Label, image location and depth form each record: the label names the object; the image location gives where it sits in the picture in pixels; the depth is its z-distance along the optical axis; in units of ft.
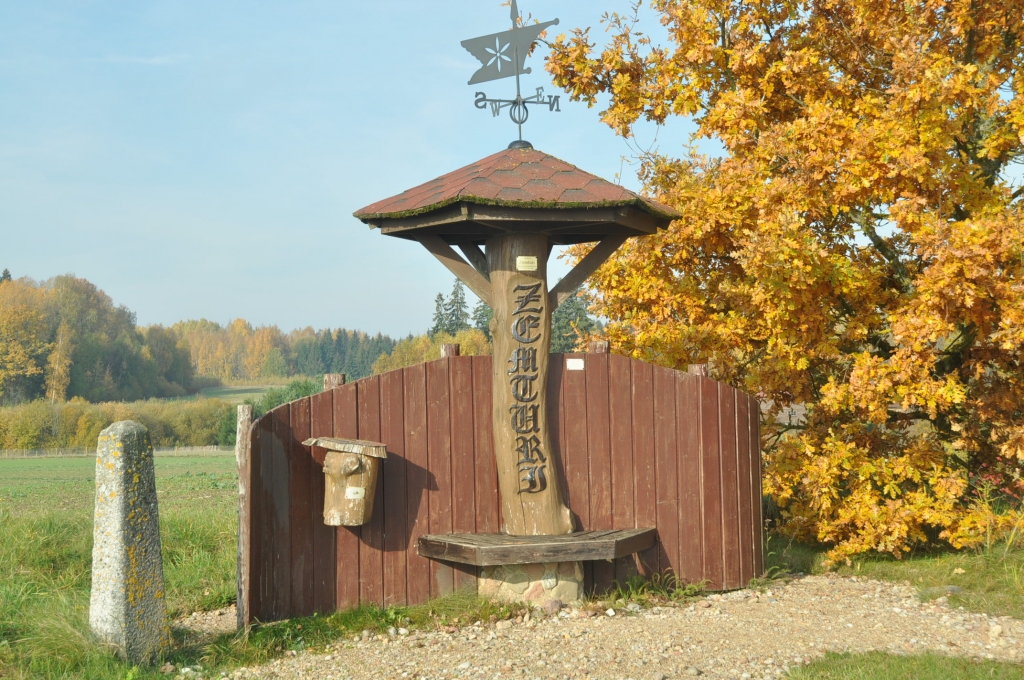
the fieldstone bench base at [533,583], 20.57
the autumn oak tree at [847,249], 23.49
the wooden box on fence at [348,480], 19.56
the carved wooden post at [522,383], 21.12
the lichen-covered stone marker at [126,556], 16.08
